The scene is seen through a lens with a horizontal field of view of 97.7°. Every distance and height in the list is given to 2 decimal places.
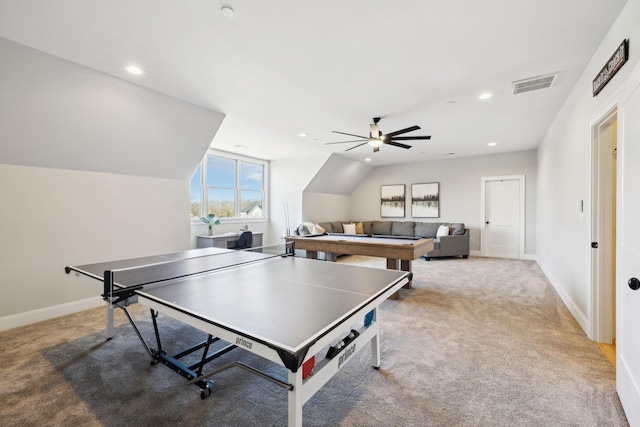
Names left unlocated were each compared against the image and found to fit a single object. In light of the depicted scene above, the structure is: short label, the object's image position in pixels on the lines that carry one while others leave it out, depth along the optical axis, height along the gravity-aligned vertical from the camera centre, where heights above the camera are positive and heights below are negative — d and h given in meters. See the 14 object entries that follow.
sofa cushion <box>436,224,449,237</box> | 7.02 -0.45
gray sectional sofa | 6.73 -0.51
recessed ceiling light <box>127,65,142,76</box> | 2.75 +1.44
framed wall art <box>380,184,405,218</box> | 8.45 +0.37
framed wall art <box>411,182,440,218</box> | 7.91 +0.38
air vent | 3.03 +1.47
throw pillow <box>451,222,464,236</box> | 7.00 -0.39
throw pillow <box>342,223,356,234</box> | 8.07 -0.44
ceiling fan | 4.05 +1.15
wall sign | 1.90 +1.11
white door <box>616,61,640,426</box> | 1.47 -0.22
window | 6.15 +0.62
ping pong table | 1.17 -0.48
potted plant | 5.85 -0.17
